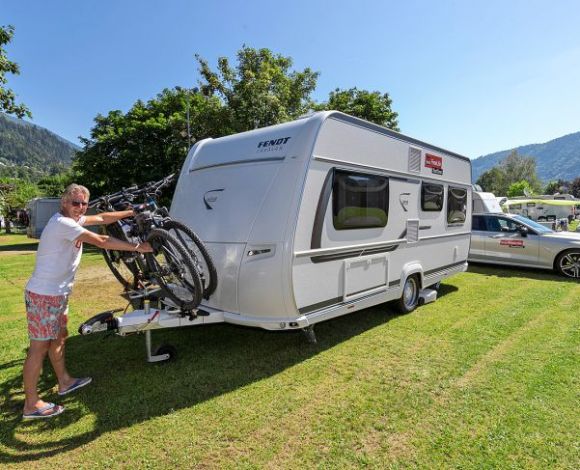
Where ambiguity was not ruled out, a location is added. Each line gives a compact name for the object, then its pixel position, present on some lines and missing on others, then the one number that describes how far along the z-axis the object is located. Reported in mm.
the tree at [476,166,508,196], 86812
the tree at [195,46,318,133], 16312
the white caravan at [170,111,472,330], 3863
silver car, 8852
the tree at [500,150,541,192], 86500
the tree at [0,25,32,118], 9344
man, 3152
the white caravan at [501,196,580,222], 33438
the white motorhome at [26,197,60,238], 22891
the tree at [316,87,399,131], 21234
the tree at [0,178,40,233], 39125
